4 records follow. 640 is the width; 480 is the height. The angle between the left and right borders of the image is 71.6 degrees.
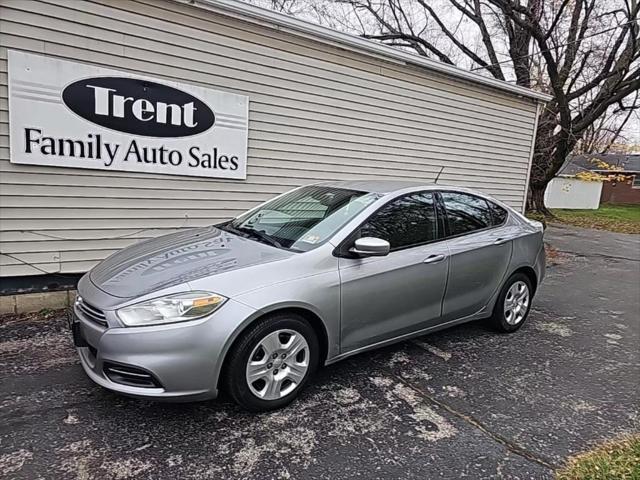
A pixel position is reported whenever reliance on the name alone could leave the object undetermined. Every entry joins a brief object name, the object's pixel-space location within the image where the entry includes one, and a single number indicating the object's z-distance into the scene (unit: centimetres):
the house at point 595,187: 2675
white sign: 411
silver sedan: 244
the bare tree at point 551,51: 1217
